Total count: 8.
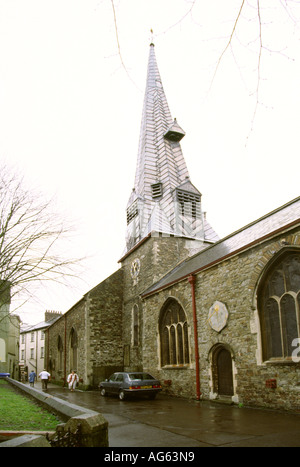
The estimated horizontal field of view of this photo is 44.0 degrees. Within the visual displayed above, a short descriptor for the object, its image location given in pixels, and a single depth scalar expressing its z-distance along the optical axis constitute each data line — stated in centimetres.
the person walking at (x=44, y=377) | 2253
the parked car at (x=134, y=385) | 1460
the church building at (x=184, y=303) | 1079
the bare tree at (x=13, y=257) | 1143
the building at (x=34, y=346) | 4934
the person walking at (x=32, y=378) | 2575
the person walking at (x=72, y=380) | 2100
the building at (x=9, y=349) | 3316
